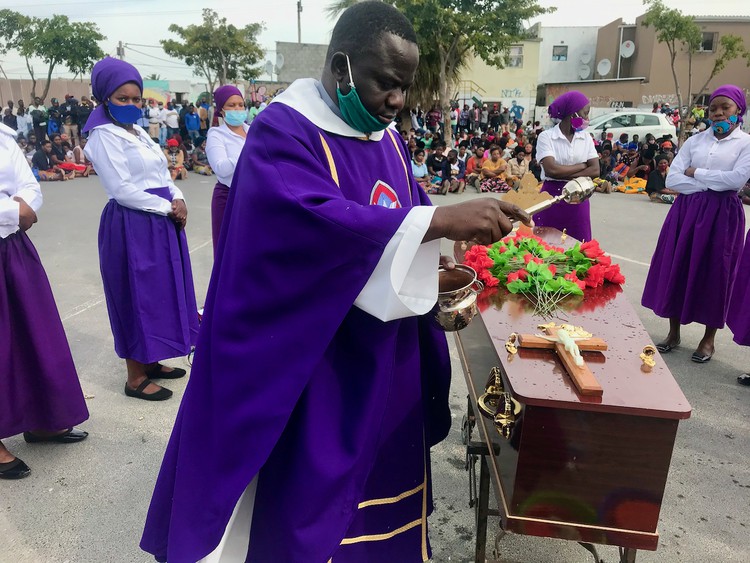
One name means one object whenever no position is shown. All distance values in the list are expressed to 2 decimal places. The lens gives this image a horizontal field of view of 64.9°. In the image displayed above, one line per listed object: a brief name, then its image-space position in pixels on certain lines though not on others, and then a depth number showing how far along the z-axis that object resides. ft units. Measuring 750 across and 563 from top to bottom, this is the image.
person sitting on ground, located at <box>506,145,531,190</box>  45.06
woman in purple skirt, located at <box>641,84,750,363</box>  14.56
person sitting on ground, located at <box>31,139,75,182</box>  48.42
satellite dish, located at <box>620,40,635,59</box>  106.93
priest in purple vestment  5.10
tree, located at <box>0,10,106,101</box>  96.78
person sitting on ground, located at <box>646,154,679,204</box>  40.75
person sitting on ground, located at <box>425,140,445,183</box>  47.03
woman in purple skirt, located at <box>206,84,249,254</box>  16.49
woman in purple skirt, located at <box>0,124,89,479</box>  10.14
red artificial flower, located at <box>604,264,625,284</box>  10.04
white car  63.77
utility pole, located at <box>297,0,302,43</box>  133.70
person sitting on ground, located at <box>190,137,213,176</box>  53.16
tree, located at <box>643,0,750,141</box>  62.90
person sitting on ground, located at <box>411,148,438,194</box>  44.88
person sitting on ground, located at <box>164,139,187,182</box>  48.98
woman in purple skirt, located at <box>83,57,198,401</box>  11.87
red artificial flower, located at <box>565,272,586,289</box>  9.61
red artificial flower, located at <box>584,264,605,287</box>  9.87
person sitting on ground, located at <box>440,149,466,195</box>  45.88
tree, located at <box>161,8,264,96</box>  91.20
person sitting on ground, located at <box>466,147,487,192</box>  48.24
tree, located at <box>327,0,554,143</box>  62.08
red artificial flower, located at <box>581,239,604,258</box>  10.37
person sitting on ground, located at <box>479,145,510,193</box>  46.52
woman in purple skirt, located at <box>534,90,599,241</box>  17.03
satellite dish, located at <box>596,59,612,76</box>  113.19
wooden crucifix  6.47
